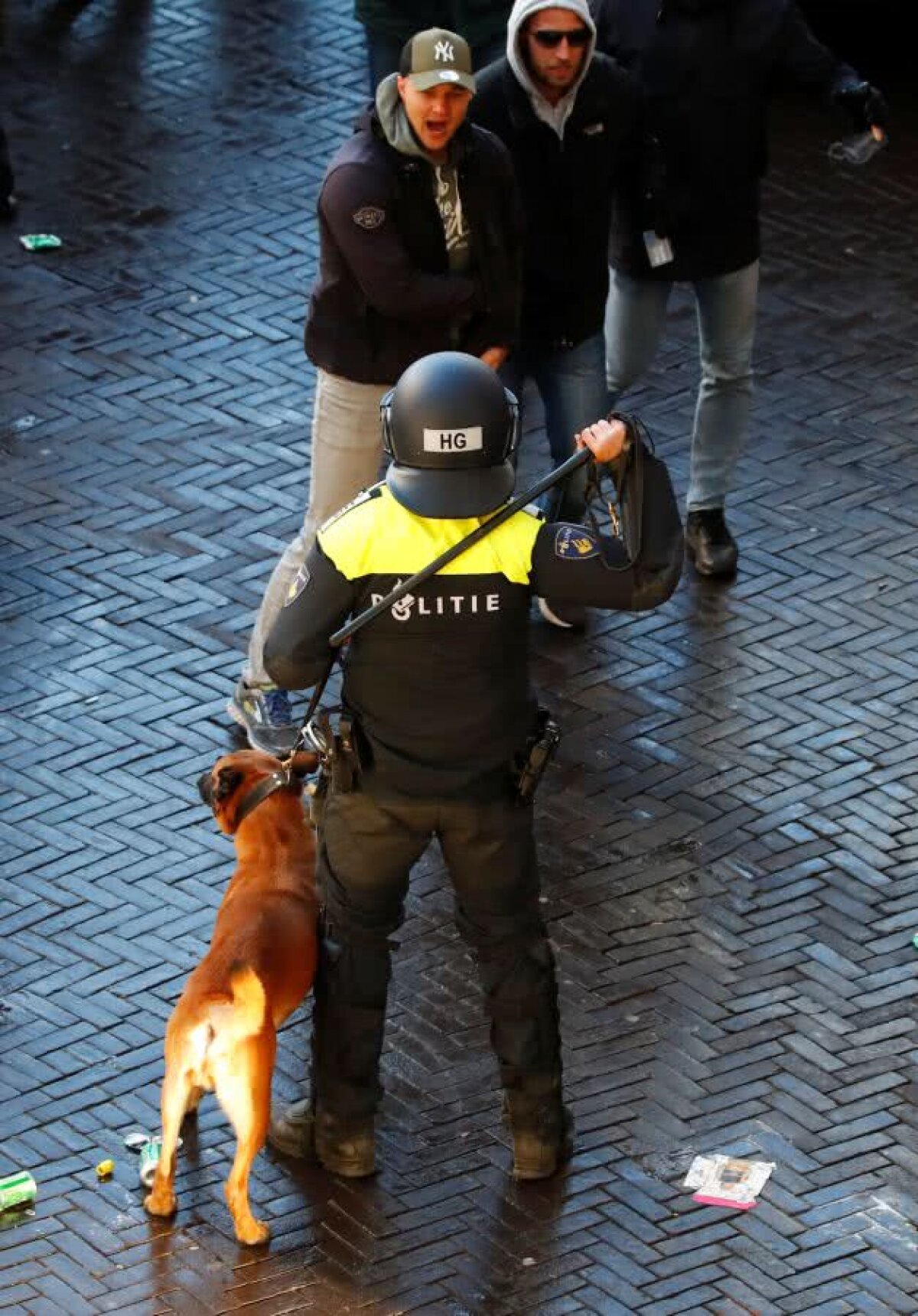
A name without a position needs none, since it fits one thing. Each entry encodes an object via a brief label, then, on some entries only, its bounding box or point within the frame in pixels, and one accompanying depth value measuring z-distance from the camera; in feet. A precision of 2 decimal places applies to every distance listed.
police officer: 39.19
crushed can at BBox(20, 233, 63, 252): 75.36
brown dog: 40.93
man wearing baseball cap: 49.73
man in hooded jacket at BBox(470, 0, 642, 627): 52.95
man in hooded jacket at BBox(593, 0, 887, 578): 56.18
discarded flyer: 43.27
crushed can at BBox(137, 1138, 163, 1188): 43.60
